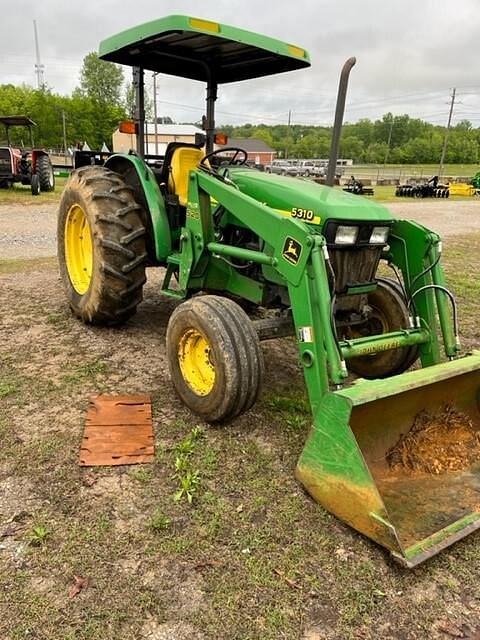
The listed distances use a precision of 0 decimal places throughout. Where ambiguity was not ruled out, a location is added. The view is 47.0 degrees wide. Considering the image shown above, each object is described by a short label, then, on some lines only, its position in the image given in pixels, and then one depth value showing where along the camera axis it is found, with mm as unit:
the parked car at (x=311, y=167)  40219
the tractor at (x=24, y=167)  16656
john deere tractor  2611
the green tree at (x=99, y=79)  75500
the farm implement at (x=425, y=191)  29953
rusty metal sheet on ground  3072
